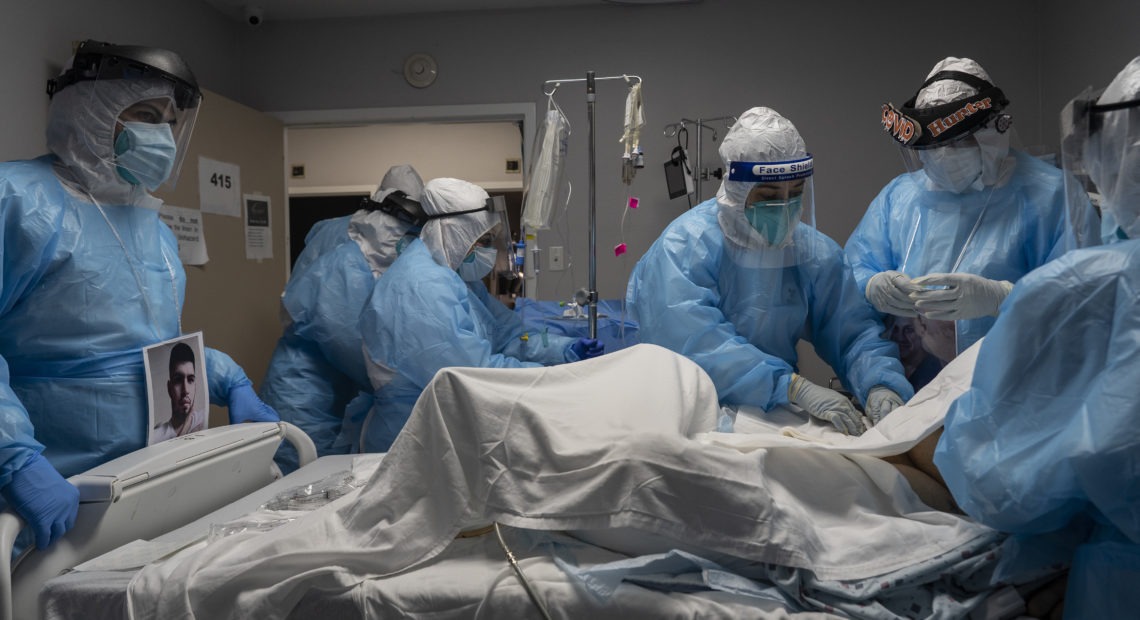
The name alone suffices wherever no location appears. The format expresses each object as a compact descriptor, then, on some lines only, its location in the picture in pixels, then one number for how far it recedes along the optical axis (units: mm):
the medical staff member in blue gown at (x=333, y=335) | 3363
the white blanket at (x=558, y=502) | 1329
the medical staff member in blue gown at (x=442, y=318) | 2742
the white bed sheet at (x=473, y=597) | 1280
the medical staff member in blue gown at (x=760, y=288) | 2305
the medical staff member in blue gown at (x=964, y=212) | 2242
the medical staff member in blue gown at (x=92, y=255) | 1887
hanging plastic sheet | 2943
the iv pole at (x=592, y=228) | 2786
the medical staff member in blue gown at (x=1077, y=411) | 1109
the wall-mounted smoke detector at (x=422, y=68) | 4586
